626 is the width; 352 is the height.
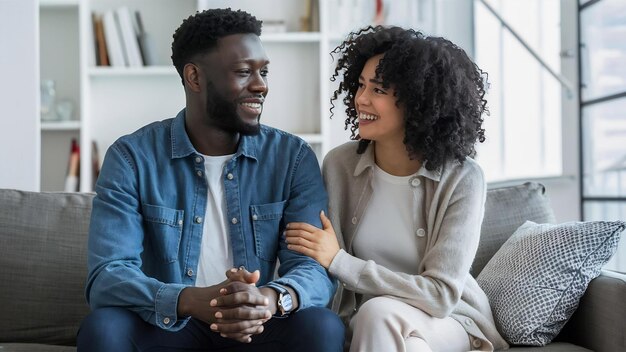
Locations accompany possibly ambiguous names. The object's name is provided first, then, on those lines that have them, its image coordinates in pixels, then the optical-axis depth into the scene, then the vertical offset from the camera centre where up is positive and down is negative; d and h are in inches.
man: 73.7 -3.3
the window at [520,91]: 169.0 +15.8
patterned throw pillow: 86.0 -10.5
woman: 80.2 -2.3
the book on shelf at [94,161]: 169.6 +2.5
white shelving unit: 170.1 +18.4
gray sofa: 88.6 -10.5
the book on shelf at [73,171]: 166.9 +0.6
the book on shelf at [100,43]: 169.5 +24.9
